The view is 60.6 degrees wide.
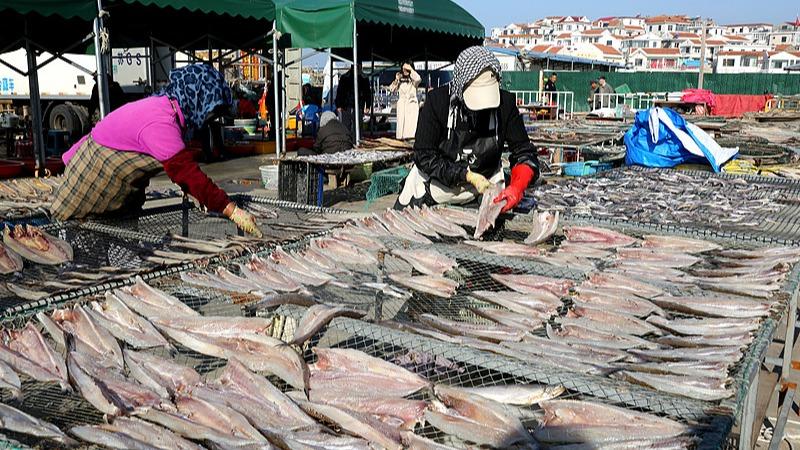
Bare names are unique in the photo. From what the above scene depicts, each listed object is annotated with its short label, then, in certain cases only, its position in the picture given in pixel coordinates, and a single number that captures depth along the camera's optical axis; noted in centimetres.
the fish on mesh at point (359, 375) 240
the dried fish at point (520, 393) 230
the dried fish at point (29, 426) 204
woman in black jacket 496
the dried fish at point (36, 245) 395
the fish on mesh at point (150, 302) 299
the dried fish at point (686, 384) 228
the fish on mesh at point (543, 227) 436
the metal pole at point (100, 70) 1079
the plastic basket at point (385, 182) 1034
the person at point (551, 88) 2852
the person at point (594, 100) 2834
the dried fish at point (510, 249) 400
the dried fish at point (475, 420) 210
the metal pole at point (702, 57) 3308
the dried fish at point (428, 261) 375
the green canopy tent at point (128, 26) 1072
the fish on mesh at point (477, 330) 280
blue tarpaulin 884
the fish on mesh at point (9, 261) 373
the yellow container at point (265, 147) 1809
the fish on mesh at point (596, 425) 207
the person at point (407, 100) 1648
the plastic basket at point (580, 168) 1029
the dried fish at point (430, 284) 346
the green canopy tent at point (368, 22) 1434
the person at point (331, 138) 1169
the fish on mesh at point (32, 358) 248
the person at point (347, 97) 1778
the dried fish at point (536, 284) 338
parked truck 1964
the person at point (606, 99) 3086
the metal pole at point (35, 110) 1227
